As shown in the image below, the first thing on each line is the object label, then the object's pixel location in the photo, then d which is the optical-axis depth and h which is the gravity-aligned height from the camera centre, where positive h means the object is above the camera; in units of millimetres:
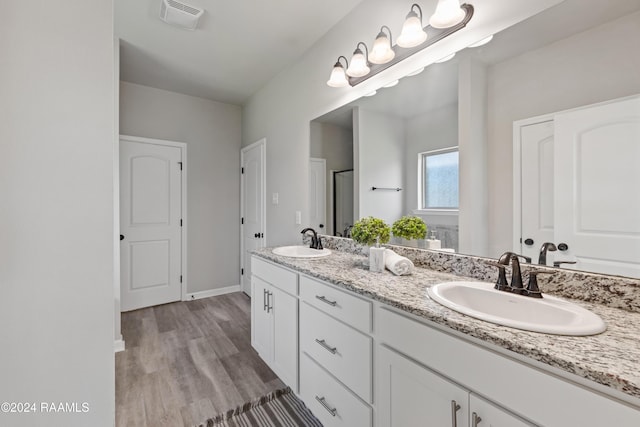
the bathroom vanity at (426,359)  630 -447
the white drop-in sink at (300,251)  2162 -317
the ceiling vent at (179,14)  2002 +1487
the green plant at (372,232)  1613 -116
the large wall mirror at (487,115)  1005 +483
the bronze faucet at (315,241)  2299 -247
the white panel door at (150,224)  3236 -143
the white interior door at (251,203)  3420 +111
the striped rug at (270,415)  1573 -1195
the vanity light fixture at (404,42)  1370 +977
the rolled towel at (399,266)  1413 -274
